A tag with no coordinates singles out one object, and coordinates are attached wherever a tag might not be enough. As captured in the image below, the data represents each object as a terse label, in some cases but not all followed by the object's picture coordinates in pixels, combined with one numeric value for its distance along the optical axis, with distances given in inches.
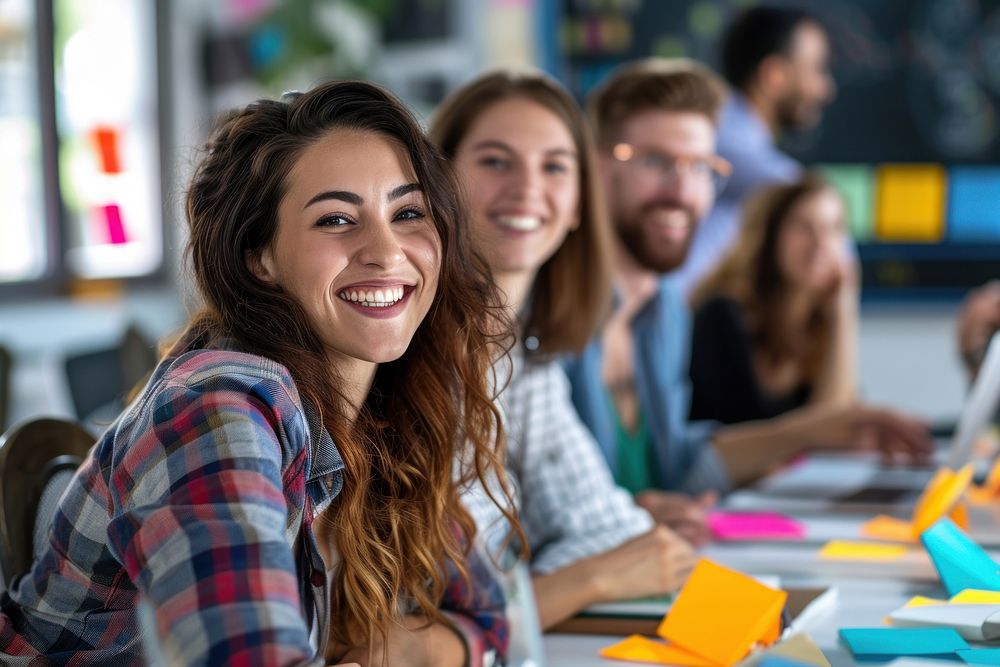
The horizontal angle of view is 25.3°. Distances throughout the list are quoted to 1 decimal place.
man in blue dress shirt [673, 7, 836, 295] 166.8
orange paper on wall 194.3
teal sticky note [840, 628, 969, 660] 64.6
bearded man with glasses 98.8
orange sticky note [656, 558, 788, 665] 65.3
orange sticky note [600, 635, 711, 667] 65.7
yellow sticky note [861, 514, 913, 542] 81.4
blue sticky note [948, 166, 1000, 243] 185.2
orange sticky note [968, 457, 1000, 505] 88.6
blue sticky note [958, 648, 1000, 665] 63.4
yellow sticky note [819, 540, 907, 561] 78.2
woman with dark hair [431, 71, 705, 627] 82.1
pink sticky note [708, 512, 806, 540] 82.3
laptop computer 88.6
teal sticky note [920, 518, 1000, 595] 68.8
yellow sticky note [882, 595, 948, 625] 68.7
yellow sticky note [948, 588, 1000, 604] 66.9
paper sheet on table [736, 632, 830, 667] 60.8
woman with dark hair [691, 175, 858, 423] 126.4
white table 67.9
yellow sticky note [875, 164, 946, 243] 187.1
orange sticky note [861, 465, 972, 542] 79.5
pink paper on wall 195.9
